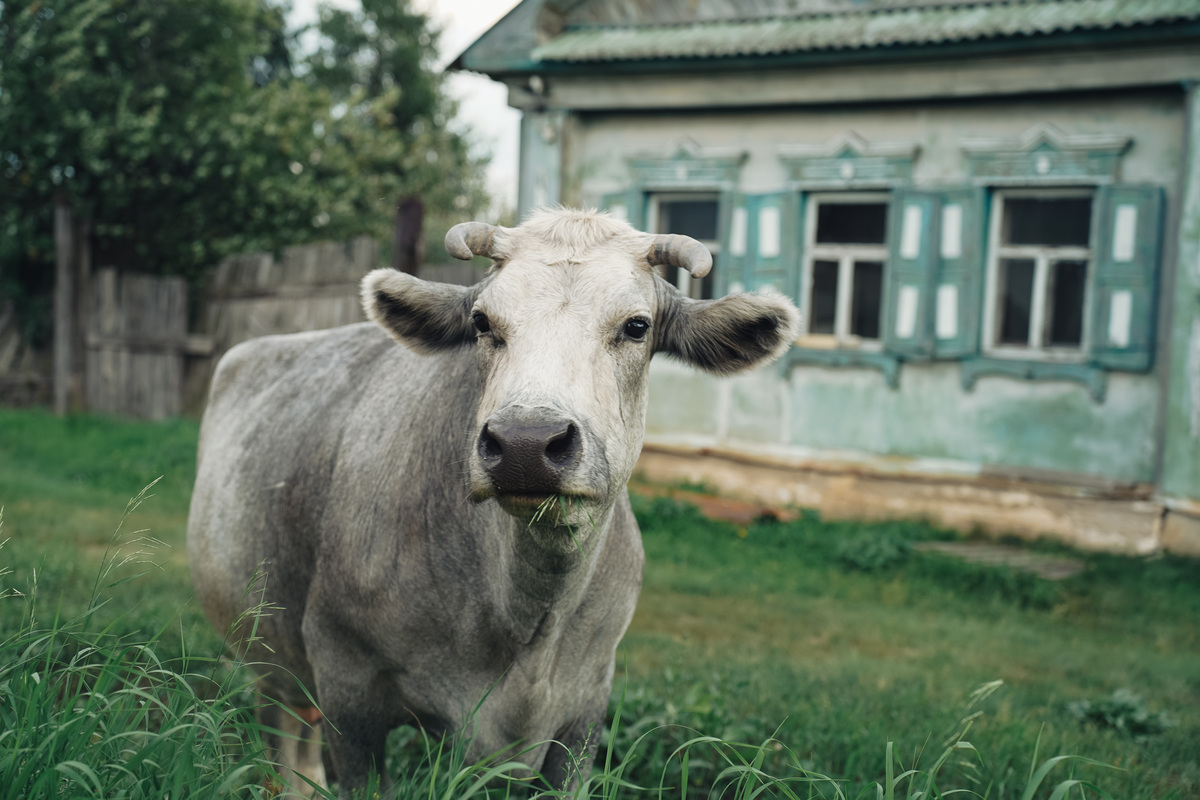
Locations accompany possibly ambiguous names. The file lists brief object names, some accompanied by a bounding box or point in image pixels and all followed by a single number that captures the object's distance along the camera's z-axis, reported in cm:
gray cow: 218
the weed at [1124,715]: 423
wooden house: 799
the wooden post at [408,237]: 800
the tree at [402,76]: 2683
